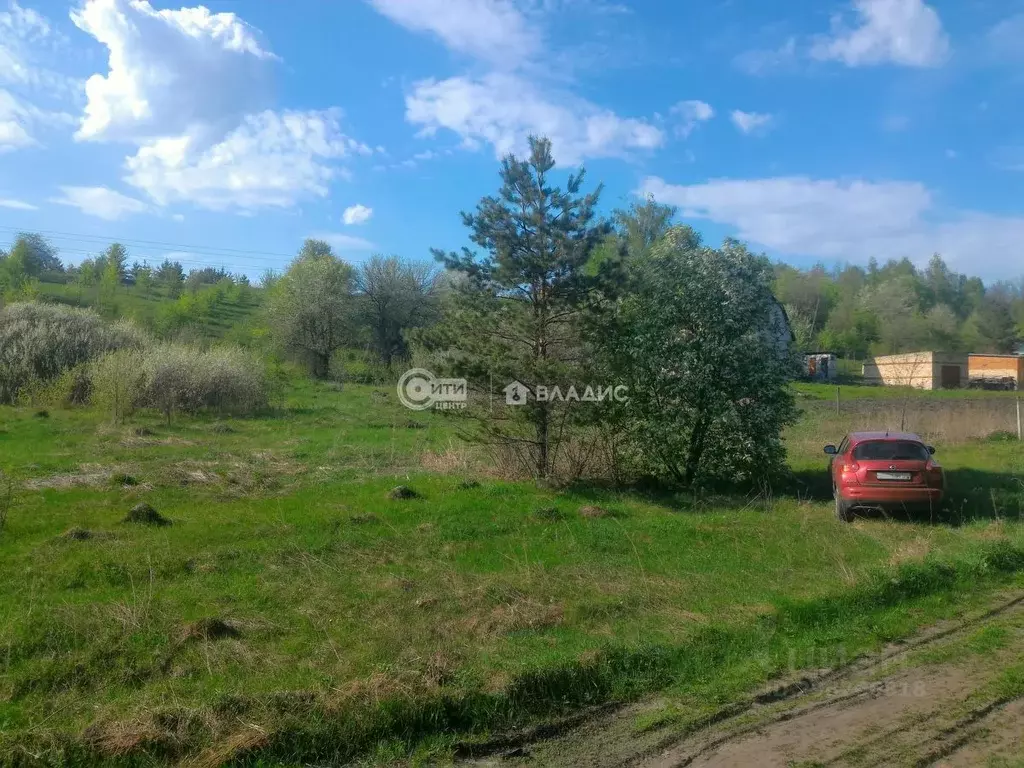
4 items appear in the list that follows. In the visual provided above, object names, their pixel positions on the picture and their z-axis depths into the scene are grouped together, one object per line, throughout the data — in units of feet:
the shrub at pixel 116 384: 78.18
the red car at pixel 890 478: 39.45
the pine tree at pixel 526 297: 47.01
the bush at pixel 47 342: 94.73
